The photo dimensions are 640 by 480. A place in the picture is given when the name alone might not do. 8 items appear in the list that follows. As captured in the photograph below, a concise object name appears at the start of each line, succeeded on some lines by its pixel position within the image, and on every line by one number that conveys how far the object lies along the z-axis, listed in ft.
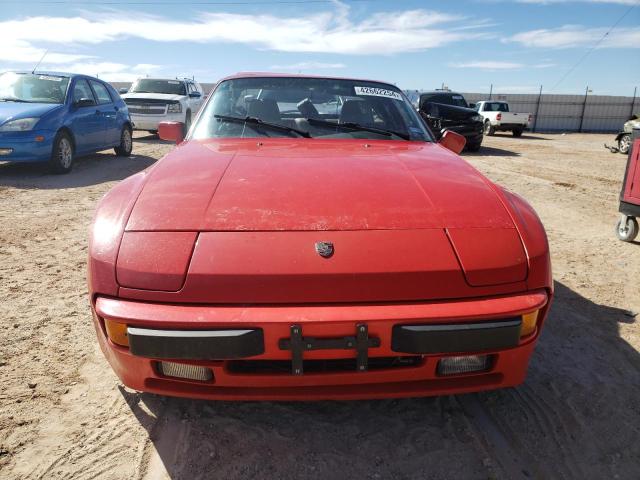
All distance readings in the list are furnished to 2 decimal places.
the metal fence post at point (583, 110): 91.35
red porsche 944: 5.18
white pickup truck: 65.77
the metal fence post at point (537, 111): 90.43
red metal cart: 14.67
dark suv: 38.42
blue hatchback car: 22.90
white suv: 41.73
